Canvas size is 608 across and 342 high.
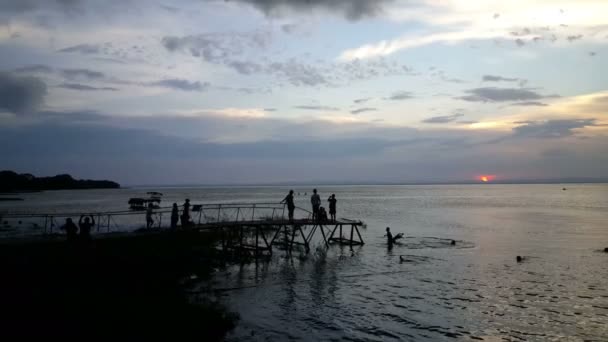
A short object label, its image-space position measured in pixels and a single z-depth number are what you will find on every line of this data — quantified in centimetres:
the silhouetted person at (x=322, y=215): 3439
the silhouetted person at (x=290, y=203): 3217
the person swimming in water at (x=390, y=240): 3768
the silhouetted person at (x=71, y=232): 2194
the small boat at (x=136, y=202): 7630
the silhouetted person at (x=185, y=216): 2822
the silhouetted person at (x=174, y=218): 2741
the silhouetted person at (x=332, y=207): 3556
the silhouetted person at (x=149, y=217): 3080
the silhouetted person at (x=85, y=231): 2230
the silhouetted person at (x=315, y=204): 3315
